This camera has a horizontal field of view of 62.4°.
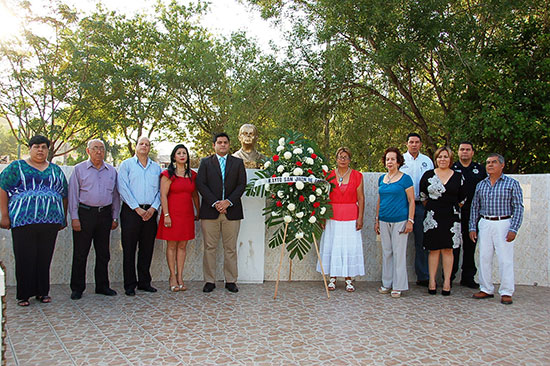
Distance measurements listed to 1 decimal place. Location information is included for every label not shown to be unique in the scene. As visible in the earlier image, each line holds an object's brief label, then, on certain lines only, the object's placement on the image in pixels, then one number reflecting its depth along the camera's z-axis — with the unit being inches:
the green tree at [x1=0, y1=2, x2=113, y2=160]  602.9
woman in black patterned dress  226.2
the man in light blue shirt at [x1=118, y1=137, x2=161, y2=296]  217.9
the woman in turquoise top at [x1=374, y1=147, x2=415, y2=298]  225.1
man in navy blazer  227.8
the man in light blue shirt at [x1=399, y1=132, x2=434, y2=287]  248.2
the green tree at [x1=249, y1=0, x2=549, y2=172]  364.8
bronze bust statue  268.4
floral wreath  220.7
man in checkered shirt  215.5
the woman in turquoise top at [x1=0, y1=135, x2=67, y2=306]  194.9
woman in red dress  223.6
